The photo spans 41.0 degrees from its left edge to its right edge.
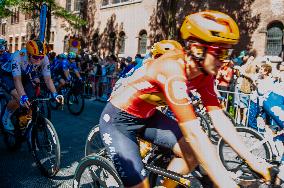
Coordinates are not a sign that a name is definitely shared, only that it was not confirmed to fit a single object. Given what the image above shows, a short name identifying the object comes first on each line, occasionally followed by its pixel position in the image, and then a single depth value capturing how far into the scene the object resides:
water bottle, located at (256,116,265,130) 6.05
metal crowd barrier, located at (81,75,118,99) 15.15
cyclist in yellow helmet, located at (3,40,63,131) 5.52
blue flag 9.77
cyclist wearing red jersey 2.43
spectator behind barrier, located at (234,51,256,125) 9.69
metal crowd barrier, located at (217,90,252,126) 9.62
